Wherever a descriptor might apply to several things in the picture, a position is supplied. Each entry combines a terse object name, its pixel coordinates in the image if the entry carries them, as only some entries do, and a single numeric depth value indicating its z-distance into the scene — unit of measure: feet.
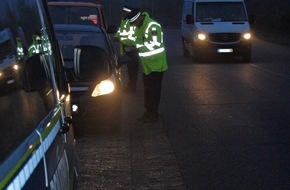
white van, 67.56
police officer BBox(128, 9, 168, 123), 30.07
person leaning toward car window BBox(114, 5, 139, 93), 39.44
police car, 7.17
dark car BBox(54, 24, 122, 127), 26.76
